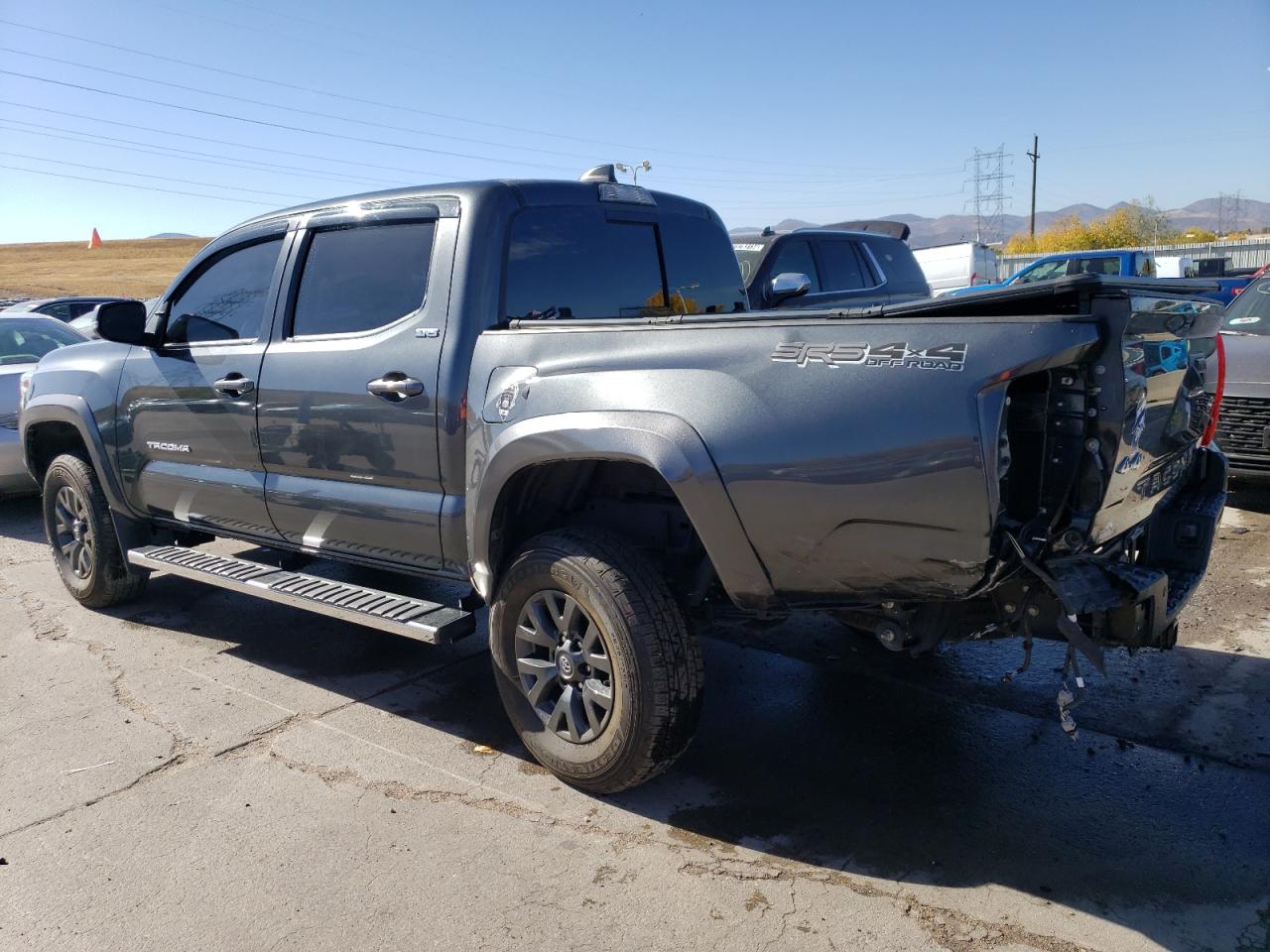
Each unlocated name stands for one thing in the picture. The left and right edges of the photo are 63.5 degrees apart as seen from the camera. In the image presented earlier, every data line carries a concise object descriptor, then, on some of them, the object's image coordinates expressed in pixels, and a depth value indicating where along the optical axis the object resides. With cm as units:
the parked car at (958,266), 2533
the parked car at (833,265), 923
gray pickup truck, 272
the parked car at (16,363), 818
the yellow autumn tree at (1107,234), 7181
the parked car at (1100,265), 2034
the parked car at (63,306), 1673
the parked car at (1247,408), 700
